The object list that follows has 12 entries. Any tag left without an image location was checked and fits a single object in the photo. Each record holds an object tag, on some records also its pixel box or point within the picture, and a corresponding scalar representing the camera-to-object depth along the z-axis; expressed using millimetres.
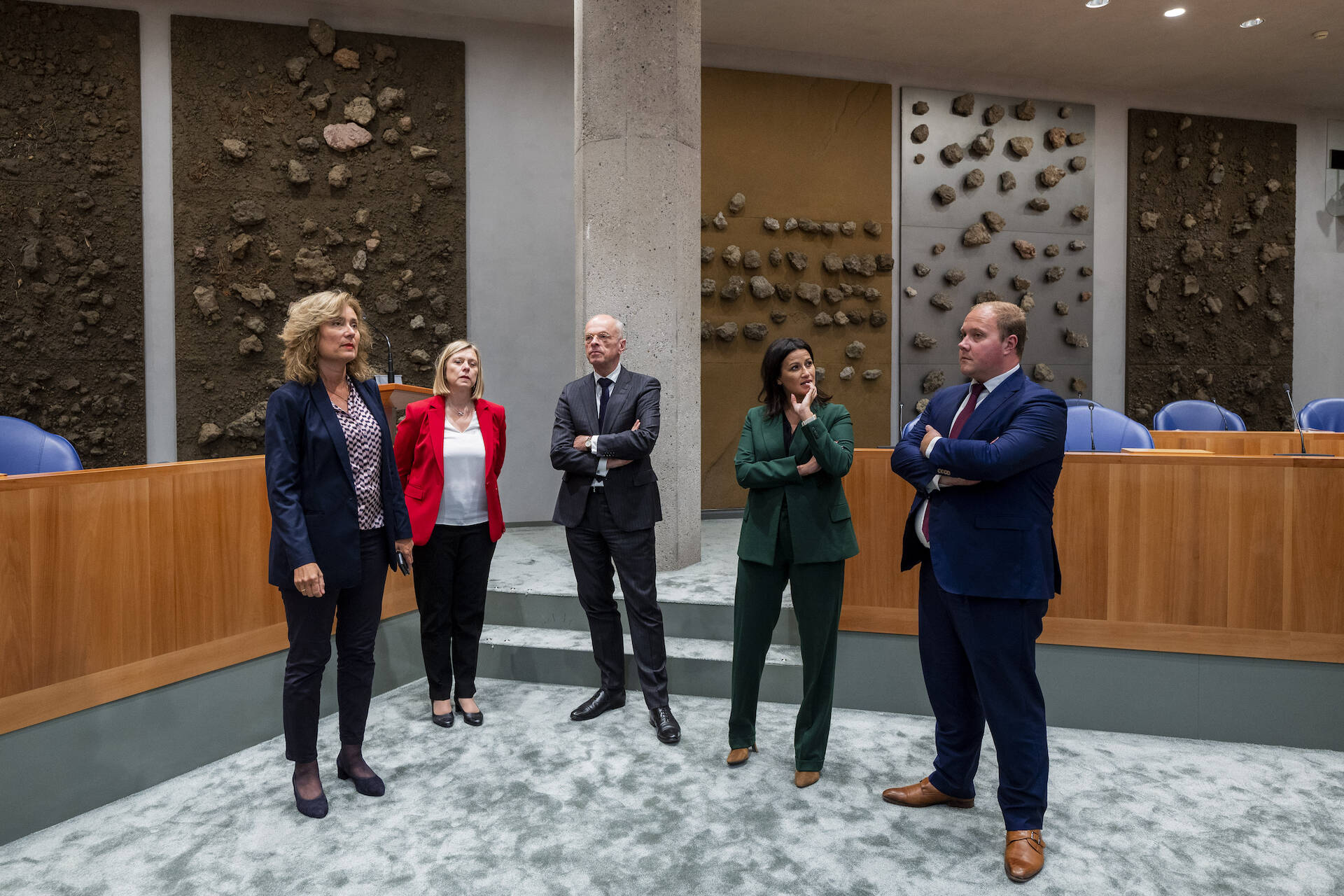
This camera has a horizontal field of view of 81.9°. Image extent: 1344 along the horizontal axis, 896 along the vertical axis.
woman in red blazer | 3043
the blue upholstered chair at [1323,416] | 5621
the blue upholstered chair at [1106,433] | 3895
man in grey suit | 2982
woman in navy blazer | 2270
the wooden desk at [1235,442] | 4855
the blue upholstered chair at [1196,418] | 5750
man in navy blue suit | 2010
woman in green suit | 2455
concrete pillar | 4148
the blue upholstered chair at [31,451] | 3273
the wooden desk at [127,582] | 2285
